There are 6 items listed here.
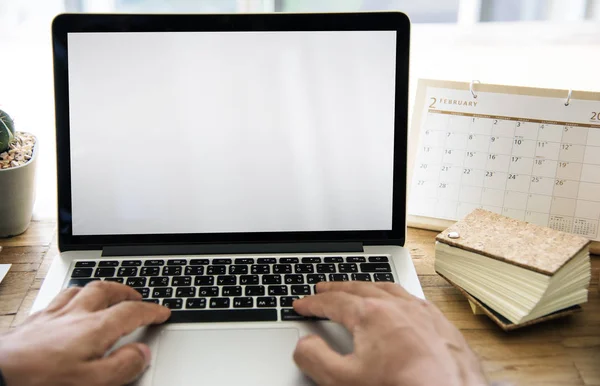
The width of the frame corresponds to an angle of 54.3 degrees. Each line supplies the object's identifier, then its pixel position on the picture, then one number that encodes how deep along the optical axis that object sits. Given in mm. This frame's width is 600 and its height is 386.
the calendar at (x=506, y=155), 932
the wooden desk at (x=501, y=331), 712
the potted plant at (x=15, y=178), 928
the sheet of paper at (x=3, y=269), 873
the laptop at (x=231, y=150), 832
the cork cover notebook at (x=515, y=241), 755
